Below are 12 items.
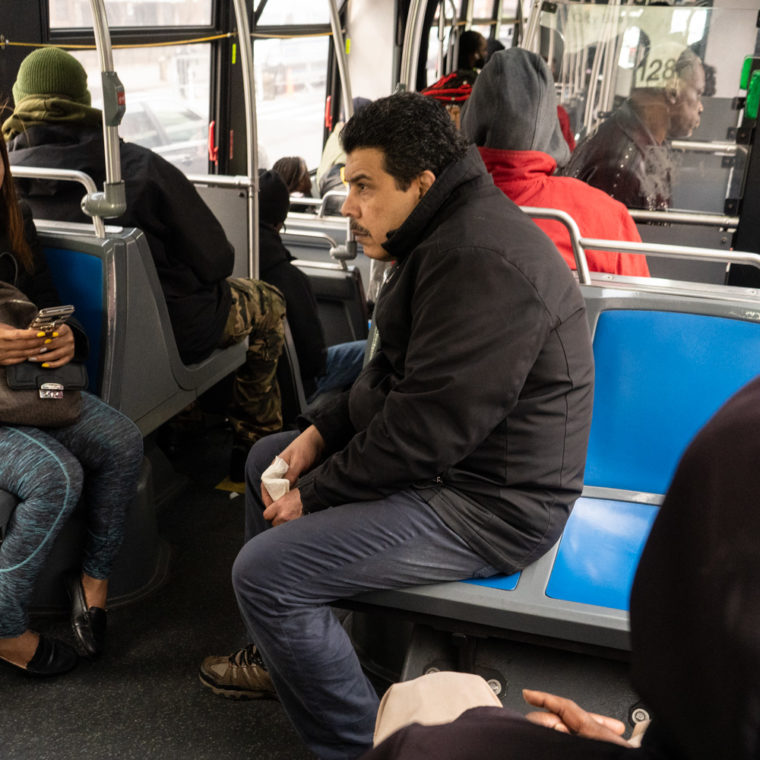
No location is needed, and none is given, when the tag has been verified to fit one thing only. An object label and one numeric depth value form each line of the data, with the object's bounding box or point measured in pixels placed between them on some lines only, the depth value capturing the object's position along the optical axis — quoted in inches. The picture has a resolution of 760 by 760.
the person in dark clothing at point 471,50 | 261.4
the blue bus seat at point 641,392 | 79.4
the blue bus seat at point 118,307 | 101.0
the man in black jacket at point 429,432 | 67.1
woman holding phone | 86.0
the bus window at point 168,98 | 223.8
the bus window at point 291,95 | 287.9
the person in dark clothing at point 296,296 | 141.5
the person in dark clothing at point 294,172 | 183.5
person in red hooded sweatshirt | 106.3
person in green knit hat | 110.7
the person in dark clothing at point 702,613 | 22.4
